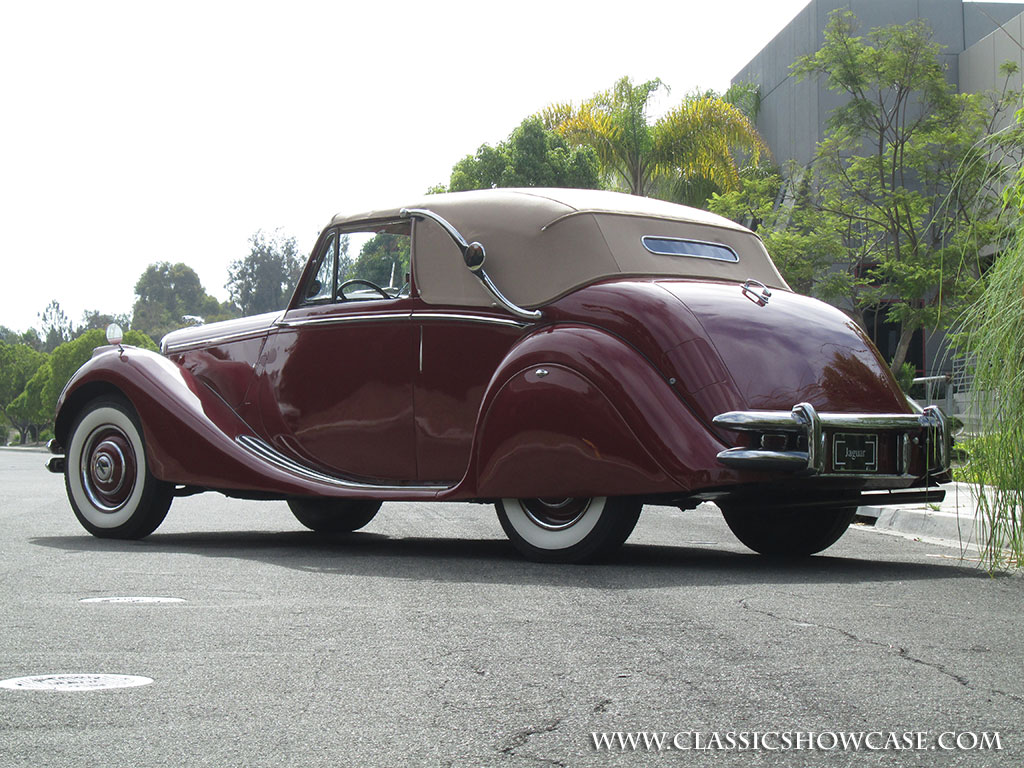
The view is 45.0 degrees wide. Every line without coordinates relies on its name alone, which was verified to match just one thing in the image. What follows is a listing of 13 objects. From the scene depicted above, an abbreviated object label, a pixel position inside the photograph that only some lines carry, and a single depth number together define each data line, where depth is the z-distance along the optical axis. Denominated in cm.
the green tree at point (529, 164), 3369
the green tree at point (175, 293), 13475
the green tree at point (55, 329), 11938
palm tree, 2878
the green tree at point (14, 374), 8356
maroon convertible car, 609
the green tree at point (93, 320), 12950
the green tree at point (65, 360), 7375
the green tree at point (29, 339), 13150
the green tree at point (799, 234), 2244
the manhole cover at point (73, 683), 364
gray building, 3114
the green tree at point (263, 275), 11338
